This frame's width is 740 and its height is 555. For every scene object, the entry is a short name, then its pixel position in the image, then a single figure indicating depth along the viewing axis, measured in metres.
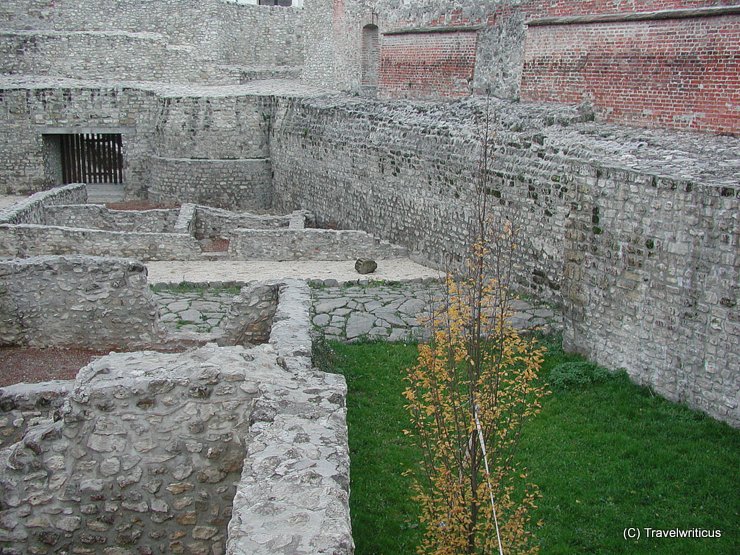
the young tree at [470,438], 4.85
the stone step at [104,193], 22.41
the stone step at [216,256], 15.66
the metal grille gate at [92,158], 24.05
